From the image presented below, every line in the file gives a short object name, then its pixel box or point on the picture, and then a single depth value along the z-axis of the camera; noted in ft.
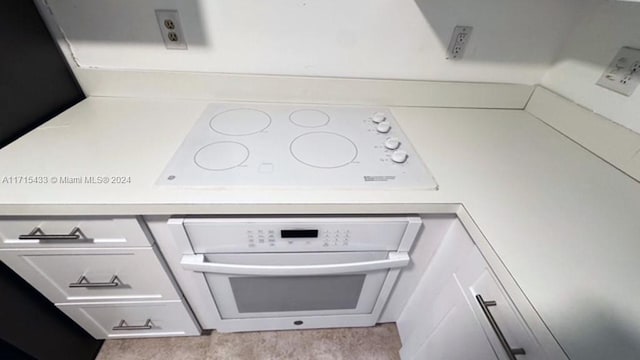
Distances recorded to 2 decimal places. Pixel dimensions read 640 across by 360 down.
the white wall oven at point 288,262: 2.05
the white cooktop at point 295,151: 2.07
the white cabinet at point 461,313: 1.59
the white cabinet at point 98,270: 1.98
